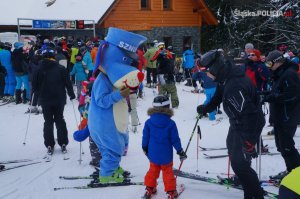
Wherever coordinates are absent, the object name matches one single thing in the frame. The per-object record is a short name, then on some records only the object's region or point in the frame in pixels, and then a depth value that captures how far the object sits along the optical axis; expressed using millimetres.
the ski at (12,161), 6760
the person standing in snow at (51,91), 7113
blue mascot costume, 5109
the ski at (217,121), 10064
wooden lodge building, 22672
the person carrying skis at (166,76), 11898
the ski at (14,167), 6398
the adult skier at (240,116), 4191
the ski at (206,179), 5019
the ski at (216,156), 6805
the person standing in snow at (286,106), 5270
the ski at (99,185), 5348
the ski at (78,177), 5781
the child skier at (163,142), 4770
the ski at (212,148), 7411
